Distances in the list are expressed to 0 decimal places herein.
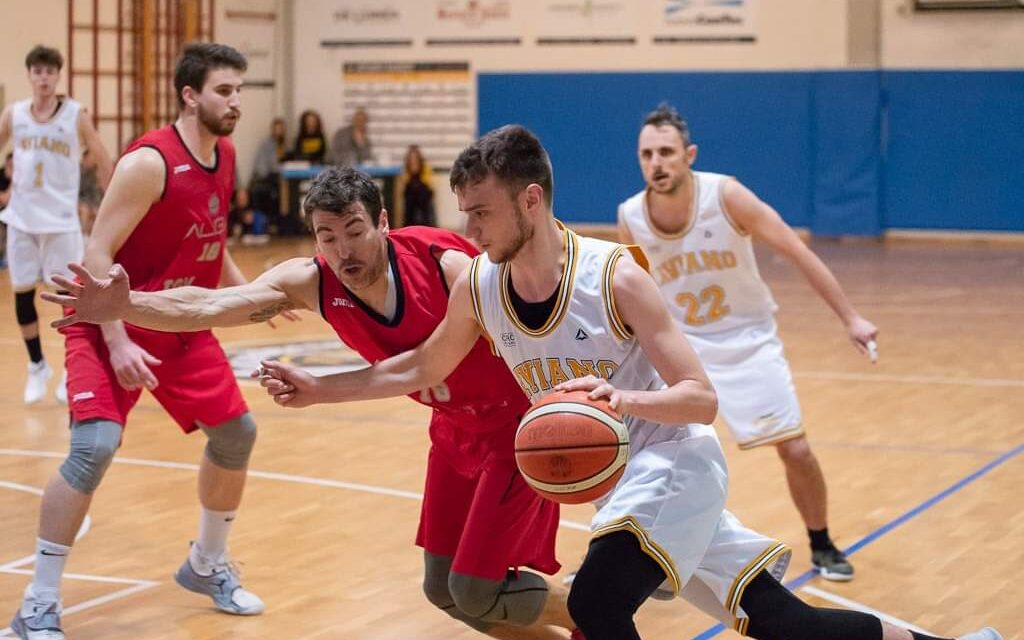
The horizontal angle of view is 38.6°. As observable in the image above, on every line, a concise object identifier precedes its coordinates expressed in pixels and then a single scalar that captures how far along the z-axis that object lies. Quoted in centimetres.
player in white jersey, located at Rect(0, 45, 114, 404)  905
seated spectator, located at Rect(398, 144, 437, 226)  2070
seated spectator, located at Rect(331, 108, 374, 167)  2128
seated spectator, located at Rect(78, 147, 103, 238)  1593
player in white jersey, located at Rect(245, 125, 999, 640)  349
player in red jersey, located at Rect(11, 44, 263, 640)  471
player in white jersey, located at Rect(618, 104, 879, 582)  564
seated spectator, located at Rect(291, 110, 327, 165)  2120
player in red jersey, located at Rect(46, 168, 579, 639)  393
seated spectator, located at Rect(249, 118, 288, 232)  2066
